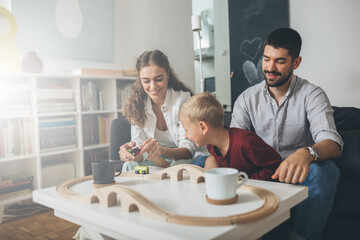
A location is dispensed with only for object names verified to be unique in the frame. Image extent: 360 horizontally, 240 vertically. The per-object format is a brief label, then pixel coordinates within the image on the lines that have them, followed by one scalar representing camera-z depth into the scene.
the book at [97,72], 2.75
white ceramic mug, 0.83
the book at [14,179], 2.33
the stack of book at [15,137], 2.33
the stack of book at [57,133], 2.57
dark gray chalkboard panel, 3.67
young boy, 1.25
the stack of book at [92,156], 2.86
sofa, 1.32
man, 1.20
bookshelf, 2.39
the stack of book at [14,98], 2.33
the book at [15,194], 2.30
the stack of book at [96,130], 2.87
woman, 1.81
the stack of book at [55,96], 2.55
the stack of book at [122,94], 3.09
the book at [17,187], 2.31
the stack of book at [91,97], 2.84
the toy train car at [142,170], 1.25
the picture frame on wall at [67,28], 2.67
